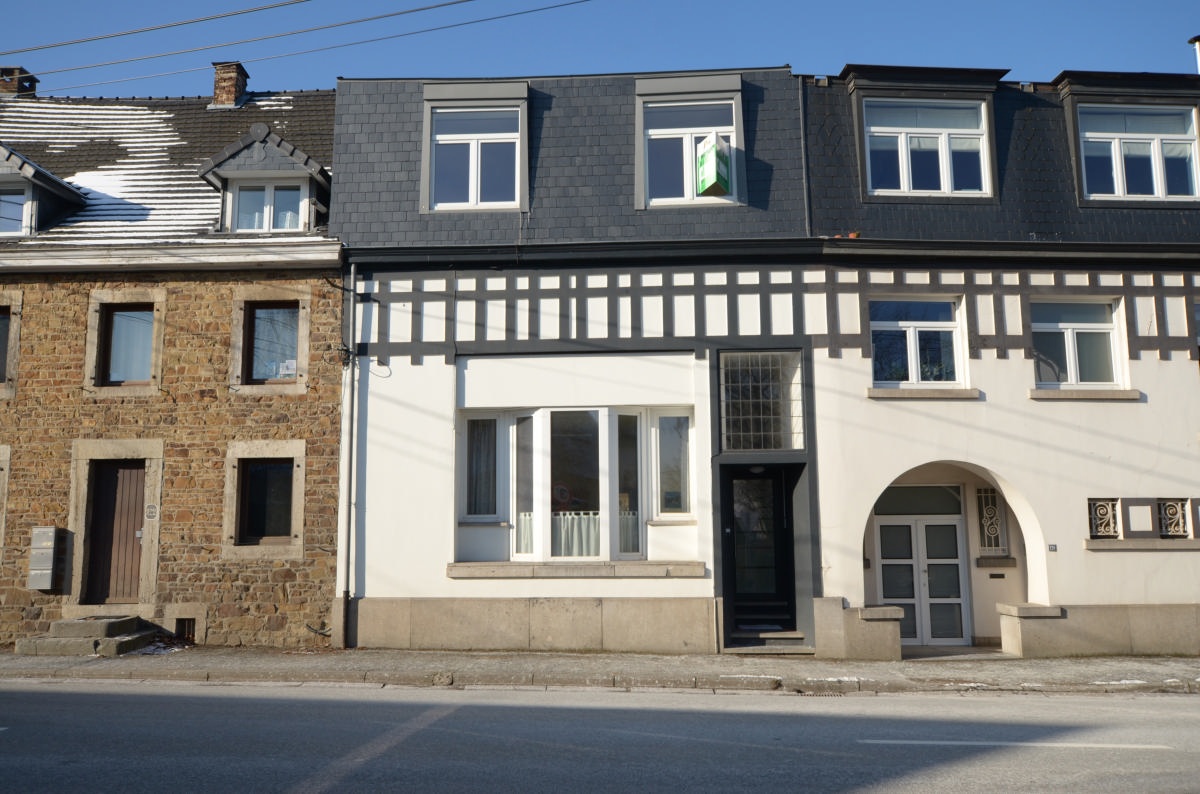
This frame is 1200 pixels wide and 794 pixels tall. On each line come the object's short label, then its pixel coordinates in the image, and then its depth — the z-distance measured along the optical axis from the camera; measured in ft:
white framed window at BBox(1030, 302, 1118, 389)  46.73
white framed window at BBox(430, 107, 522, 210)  47.85
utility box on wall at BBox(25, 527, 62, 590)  45.16
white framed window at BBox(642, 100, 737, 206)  47.42
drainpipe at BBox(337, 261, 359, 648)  44.42
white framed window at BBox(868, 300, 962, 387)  46.16
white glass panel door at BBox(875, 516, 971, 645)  48.32
